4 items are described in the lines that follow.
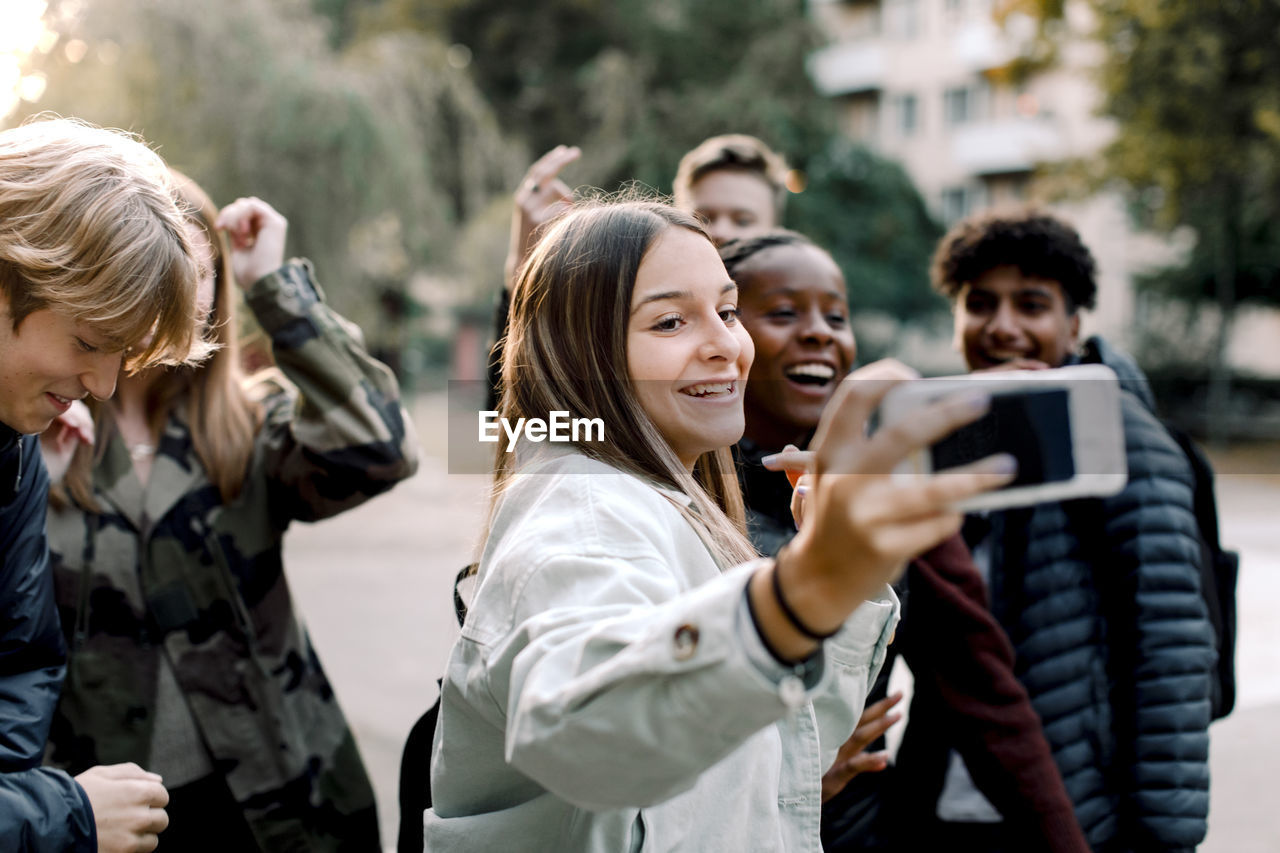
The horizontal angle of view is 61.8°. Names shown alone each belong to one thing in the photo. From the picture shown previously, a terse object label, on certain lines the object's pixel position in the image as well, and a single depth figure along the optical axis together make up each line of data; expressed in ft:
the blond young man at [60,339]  4.91
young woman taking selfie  3.15
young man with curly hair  7.29
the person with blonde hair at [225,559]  6.99
